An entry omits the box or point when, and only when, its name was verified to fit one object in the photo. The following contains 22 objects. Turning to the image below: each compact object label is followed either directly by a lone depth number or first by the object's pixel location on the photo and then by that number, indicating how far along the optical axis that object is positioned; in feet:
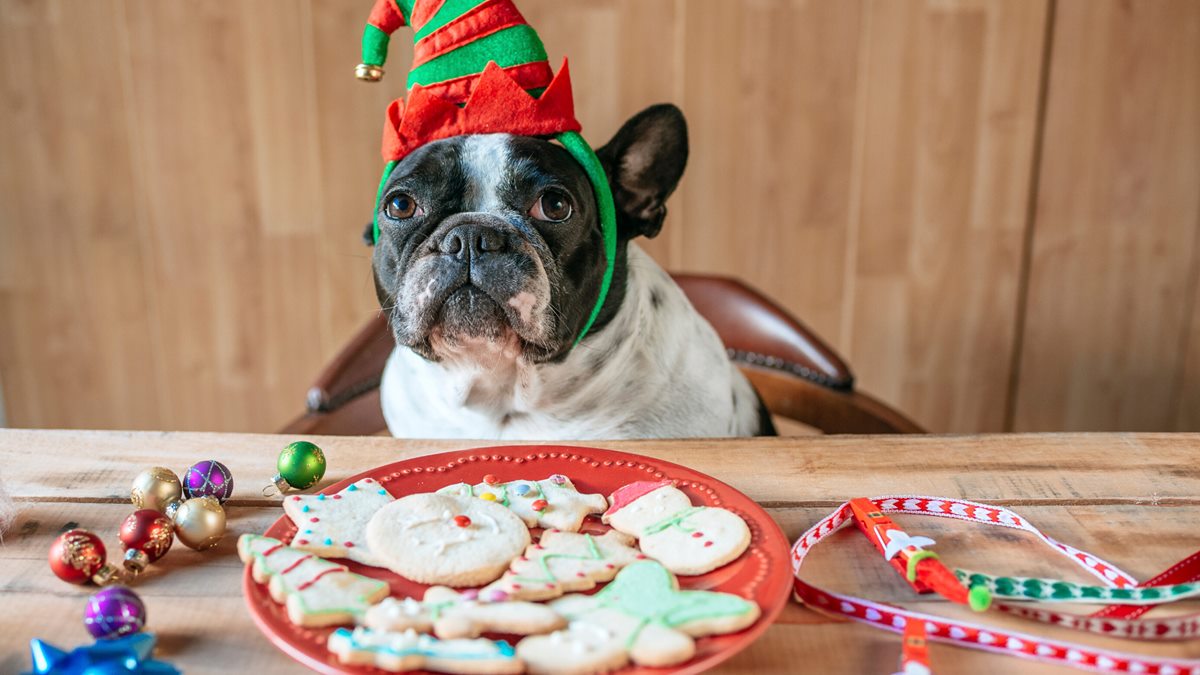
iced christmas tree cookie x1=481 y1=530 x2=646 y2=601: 2.28
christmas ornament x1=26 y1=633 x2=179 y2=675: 1.99
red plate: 2.08
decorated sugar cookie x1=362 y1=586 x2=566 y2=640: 2.10
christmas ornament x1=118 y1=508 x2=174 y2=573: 2.53
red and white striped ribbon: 2.15
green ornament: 3.02
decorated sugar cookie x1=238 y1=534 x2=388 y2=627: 2.16
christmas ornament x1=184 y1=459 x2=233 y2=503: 2.91
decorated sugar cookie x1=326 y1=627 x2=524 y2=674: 1.98
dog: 3.90
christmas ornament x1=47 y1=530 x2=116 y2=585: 2.46
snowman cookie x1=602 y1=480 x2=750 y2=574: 2.43
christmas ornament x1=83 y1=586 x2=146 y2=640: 2.18
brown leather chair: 5.64
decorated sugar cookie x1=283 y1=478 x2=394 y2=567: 2.46
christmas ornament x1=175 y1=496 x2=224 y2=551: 2.61
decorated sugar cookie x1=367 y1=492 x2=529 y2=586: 2.37
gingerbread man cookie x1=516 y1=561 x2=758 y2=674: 2.01
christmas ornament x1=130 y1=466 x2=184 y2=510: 2.88
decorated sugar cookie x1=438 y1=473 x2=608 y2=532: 2.65
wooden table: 2.26
